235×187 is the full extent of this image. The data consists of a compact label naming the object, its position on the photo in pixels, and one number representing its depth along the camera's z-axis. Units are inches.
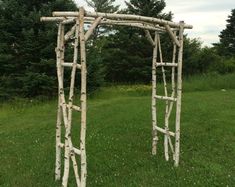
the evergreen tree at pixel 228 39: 1505.7
